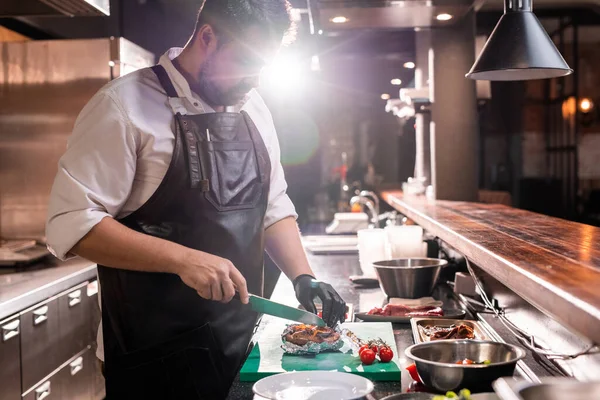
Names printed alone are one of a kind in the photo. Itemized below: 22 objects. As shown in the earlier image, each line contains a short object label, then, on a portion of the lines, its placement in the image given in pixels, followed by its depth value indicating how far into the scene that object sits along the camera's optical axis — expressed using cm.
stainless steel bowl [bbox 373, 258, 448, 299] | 292
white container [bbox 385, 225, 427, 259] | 330
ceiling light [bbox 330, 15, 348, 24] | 486
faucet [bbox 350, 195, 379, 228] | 583
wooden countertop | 137
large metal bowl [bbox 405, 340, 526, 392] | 153
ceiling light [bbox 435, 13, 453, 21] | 489
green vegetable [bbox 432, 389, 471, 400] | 131
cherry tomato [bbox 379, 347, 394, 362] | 189
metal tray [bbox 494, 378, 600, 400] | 115
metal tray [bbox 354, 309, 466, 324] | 254
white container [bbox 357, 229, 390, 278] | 346
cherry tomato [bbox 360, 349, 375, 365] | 189
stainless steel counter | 325
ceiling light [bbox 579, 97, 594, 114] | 1172
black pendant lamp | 309
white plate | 155
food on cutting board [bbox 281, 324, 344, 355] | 201
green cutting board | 184
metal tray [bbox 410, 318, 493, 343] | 214
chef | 196
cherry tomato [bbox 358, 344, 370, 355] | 192
